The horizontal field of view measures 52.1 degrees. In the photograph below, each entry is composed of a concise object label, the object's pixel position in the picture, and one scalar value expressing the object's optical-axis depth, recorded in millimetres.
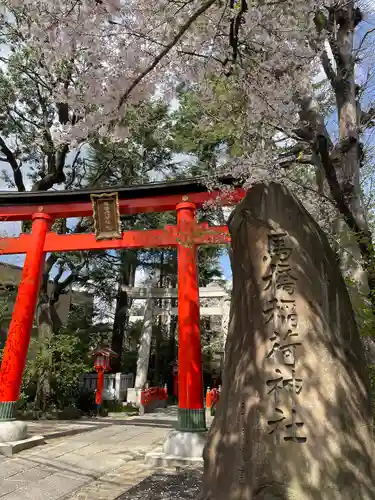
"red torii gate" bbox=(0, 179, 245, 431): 6707
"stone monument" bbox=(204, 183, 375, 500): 2160
